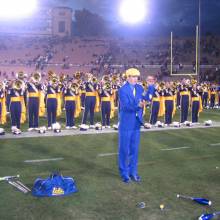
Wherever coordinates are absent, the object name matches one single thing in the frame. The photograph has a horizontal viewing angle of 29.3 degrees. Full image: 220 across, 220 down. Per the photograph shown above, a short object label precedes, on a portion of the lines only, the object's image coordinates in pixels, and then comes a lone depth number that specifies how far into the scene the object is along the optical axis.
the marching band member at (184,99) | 16.27
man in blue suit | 7.16
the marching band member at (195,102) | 16.42
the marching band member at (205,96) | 25.39
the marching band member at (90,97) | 14.90
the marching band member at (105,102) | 14.71
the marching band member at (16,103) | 13.34
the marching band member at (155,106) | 16.19
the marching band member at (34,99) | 13.59
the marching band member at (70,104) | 14.43
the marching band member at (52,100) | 14.00
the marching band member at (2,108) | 15.33
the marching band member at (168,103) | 15.91
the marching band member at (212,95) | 25.98
